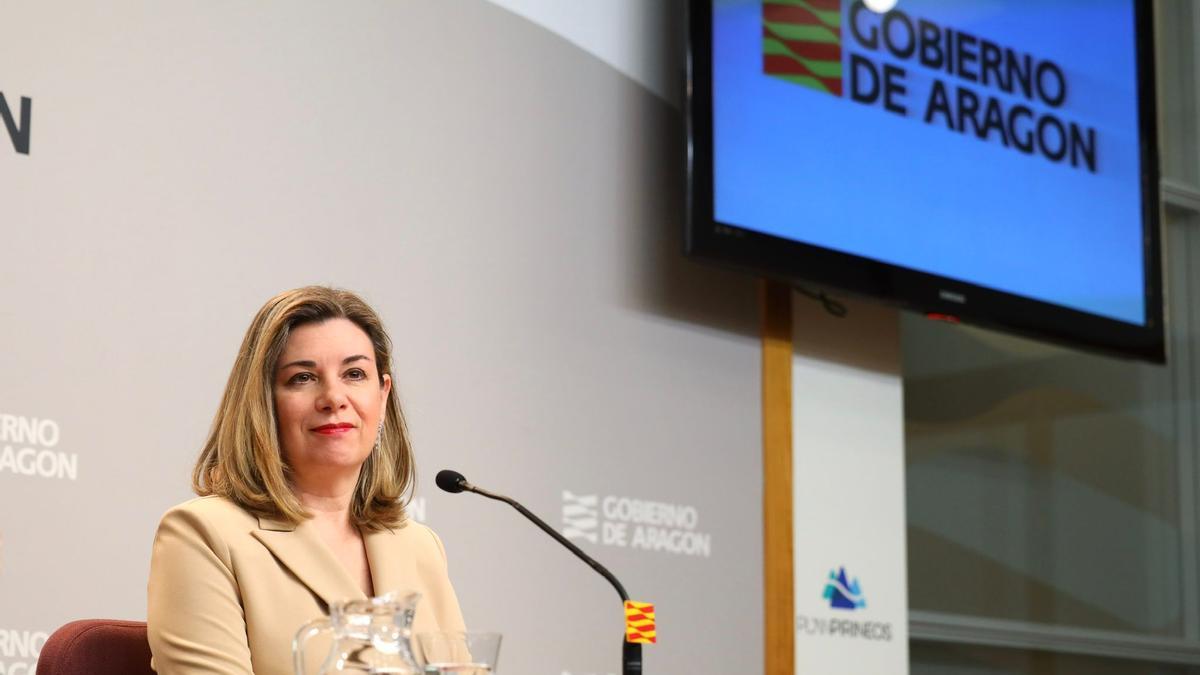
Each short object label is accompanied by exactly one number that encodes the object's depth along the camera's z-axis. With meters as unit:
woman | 6.09
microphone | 6.22
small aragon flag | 6.23
